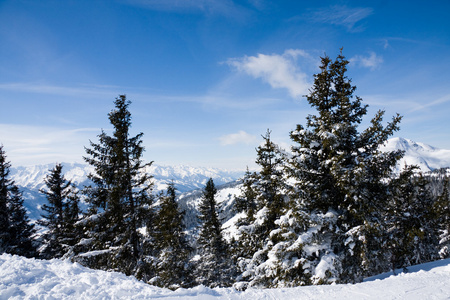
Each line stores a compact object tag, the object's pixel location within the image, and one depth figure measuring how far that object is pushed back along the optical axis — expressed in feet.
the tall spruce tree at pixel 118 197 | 39.81
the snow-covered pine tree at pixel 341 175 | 30.96
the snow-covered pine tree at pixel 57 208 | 66.39
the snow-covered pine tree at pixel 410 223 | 31.45
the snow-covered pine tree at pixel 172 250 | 42.93
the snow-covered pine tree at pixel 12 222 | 61.82
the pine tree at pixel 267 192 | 45.60
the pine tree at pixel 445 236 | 88.10
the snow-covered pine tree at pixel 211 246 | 75.46
